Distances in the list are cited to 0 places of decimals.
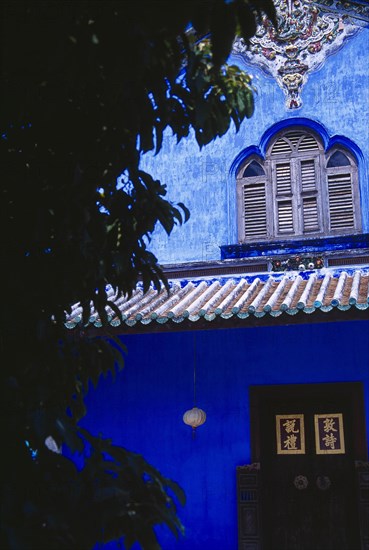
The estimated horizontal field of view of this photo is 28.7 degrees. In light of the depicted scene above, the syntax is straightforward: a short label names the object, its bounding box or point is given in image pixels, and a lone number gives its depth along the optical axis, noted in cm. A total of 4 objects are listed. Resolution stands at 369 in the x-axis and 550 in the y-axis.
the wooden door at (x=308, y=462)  754
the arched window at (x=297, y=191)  887
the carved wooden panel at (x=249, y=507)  746
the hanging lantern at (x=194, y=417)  784
